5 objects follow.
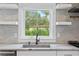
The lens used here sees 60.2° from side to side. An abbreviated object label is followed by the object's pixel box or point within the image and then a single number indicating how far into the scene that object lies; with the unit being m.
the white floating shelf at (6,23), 1.45
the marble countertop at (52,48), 1.16
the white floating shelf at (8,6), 1.34
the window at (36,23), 1.54
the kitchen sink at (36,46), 1.31
